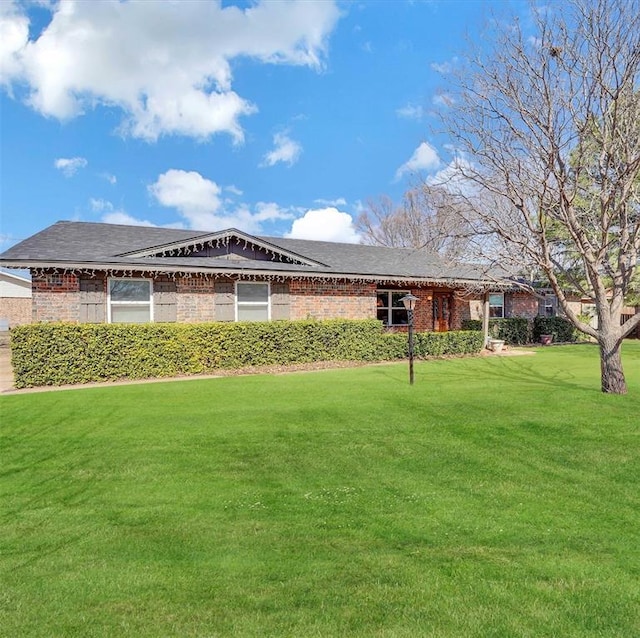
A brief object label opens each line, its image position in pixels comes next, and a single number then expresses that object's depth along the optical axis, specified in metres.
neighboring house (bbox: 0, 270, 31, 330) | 29.00
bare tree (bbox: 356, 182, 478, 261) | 34.88
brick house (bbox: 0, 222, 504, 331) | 13.05
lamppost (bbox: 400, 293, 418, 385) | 11.11
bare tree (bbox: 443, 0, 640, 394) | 8.25
